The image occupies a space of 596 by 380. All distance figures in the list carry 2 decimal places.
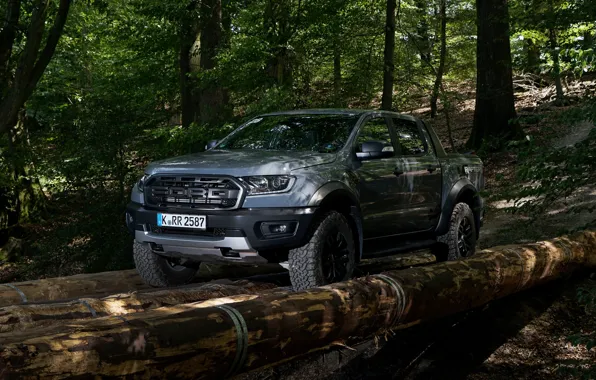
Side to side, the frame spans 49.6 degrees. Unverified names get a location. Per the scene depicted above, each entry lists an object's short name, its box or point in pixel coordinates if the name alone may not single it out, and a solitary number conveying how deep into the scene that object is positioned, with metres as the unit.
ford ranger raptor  5.56
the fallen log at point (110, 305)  4.36
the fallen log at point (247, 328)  2.97
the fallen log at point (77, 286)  5.62
